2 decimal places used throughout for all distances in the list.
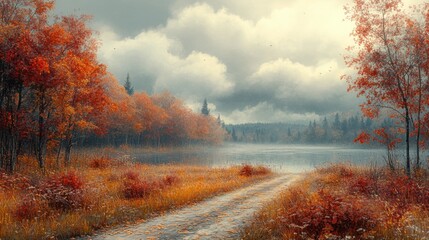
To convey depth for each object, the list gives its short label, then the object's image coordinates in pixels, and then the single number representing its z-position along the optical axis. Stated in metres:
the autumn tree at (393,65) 22.69
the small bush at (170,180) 20.34
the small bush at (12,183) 16.83
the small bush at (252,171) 28.78
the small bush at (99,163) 31.66
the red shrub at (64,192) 12.73
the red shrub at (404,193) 12.98
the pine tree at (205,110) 158.12
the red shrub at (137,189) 15.97
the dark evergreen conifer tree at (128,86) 115.35
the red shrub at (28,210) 11.41
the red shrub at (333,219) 8.82
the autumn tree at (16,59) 20.41
